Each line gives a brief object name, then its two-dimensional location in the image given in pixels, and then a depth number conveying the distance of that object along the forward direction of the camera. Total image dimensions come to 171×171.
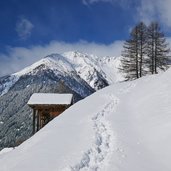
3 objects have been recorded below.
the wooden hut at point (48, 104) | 21.76
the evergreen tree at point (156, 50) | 30.98
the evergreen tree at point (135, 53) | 31.01
